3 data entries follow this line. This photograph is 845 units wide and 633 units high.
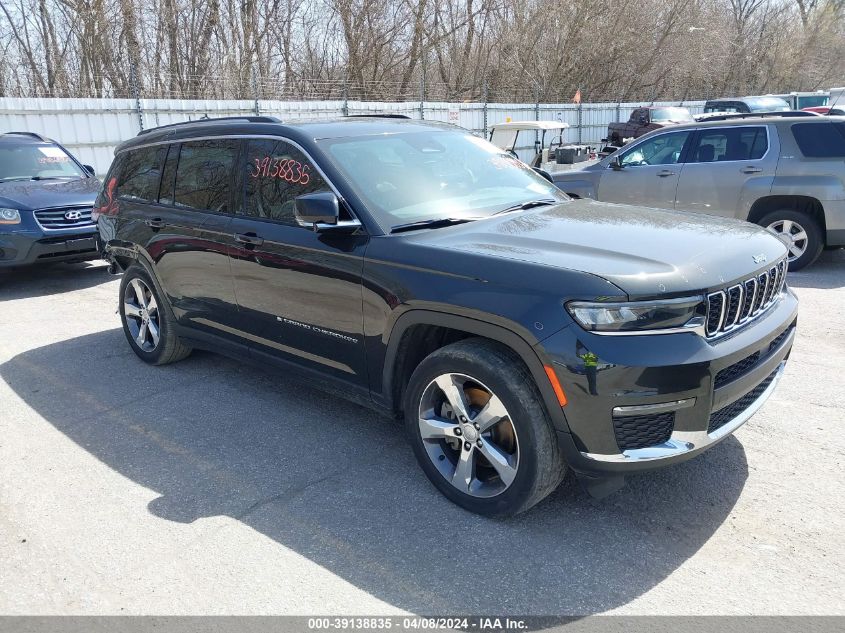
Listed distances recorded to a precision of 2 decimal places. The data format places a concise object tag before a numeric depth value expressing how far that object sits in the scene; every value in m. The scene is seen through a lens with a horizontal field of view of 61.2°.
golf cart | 15.93
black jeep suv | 2.89
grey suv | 7.91
